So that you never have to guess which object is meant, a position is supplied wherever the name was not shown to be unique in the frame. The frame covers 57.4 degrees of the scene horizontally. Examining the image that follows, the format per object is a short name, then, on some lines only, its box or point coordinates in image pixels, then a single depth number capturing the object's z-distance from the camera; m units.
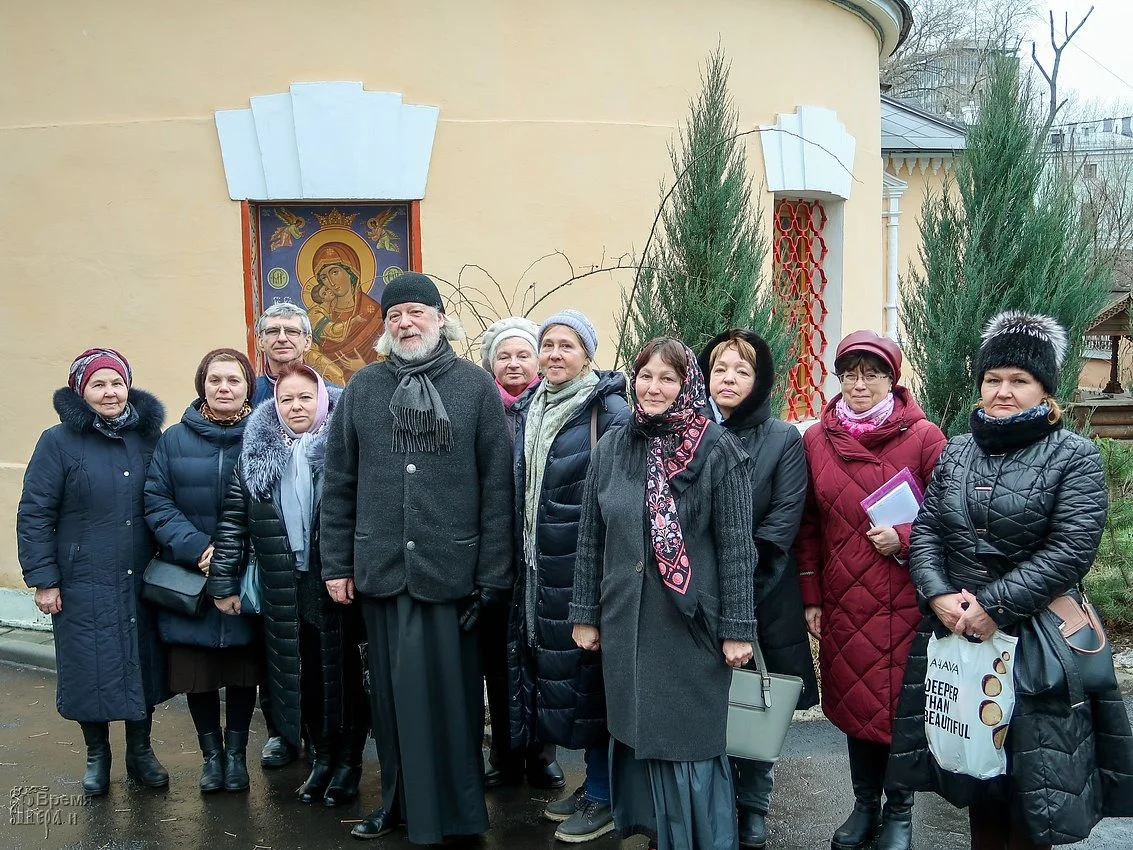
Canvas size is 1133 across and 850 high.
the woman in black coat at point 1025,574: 3.05
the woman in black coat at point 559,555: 3.69
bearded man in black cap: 3.66
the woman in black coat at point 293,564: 4.08
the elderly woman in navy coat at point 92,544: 4.23
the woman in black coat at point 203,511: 4.24
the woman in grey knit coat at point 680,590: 3.24
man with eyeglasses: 4.69
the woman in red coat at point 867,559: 3.57
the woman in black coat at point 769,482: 3.61
